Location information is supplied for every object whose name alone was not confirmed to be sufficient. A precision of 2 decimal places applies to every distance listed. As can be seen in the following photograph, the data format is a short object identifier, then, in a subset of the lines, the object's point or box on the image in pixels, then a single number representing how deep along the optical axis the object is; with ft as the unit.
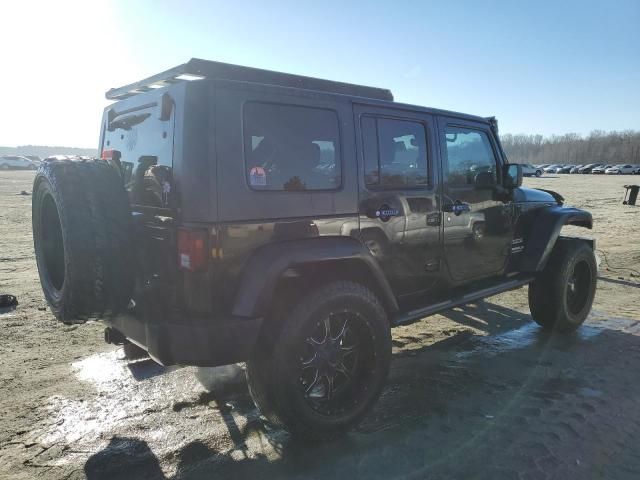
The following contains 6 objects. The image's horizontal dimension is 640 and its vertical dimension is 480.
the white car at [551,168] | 239.32
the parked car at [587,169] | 224.74
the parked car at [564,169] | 230.68
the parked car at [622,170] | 206.39
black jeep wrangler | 8.68
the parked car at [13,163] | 145.28
